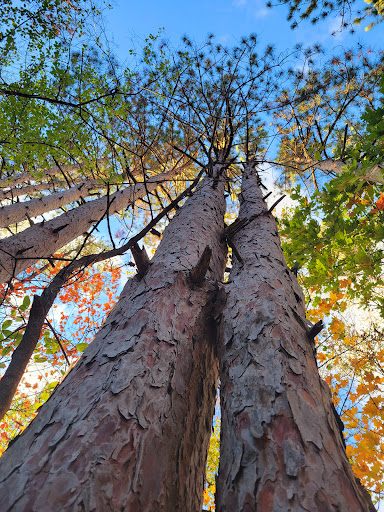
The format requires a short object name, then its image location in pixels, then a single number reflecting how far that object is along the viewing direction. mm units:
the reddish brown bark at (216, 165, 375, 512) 708
